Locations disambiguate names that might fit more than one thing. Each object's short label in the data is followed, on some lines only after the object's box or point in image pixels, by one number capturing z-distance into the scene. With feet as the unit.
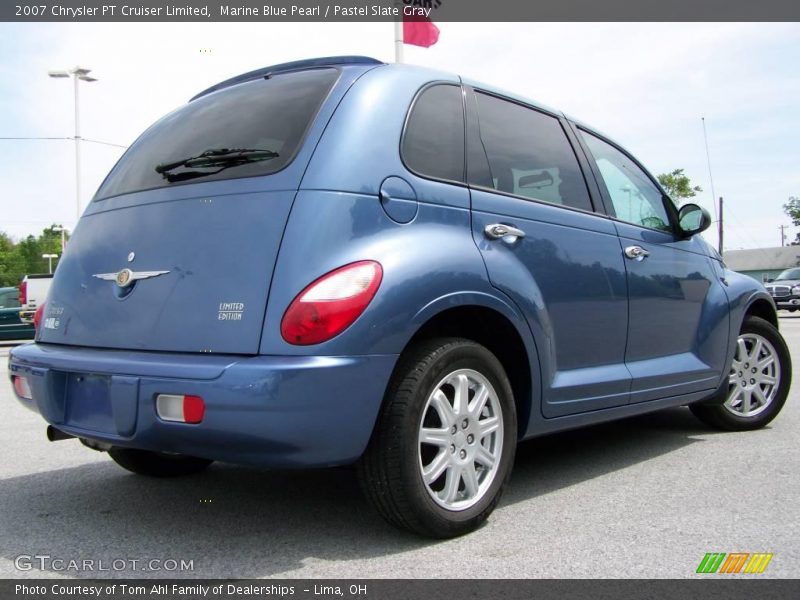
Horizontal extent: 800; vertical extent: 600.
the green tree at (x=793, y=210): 231.09
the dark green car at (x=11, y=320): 59.26
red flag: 41.45
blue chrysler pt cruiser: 8.18
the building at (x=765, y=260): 221.25
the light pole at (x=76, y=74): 70.83
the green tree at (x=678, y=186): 129.49
